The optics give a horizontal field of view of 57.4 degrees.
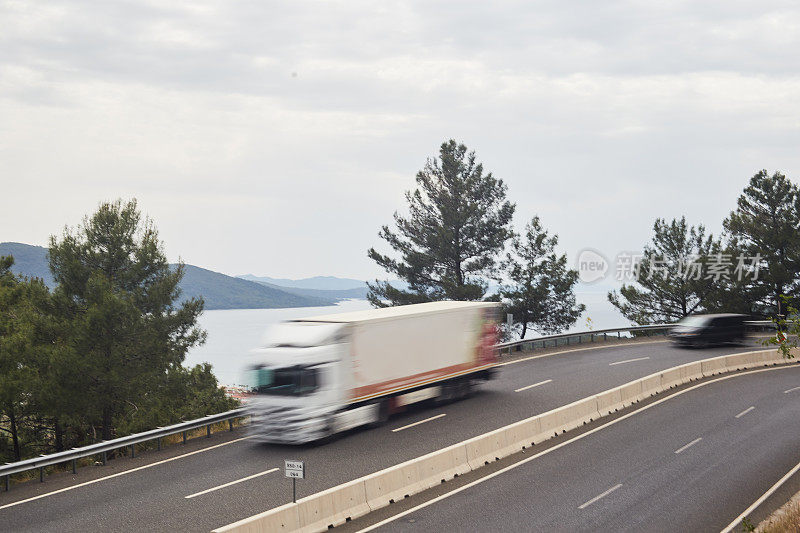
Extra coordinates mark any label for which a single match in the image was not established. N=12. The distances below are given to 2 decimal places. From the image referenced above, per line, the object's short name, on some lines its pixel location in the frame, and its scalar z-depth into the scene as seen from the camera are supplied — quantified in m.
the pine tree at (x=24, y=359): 33.50
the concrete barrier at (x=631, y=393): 26.06
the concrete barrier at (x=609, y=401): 24.59
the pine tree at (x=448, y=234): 53.59
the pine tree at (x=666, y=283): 57.47
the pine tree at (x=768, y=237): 54.28
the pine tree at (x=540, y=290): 54.09
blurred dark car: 39.19
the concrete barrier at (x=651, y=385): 27.48
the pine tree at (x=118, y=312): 34.53
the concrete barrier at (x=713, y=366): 32.31
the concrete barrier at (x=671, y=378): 28.98
